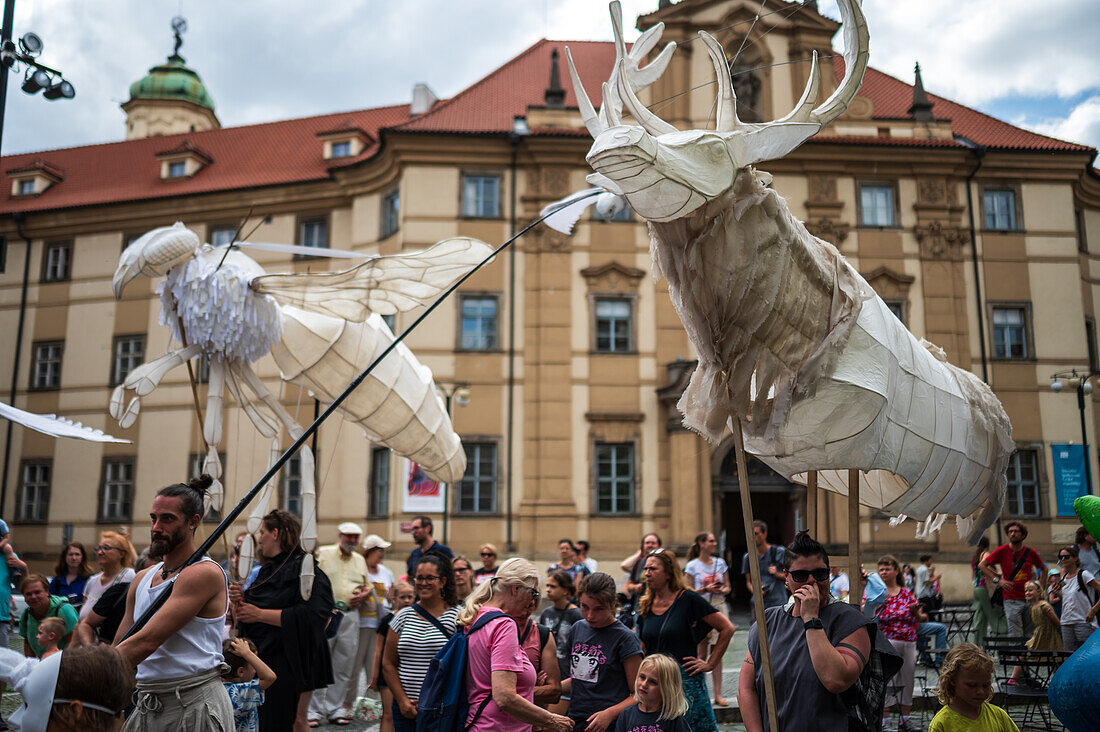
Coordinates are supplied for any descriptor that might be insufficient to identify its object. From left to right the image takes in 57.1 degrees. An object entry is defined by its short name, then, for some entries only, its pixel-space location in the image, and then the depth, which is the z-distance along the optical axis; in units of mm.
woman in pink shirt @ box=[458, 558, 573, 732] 4793
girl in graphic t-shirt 5602
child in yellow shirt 4699
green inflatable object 4398
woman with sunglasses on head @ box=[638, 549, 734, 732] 6336
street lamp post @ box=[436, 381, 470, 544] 21222
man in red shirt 12086
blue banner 23891
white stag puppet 4574
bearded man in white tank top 4008
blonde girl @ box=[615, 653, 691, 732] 5070
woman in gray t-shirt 4113
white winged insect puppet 8641
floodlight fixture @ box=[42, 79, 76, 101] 11883
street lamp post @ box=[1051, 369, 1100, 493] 20266
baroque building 24016
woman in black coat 6430
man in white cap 9914
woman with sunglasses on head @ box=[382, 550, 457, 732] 5863
